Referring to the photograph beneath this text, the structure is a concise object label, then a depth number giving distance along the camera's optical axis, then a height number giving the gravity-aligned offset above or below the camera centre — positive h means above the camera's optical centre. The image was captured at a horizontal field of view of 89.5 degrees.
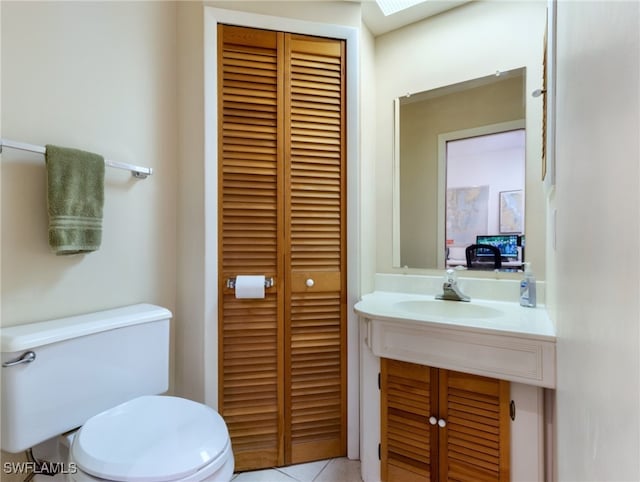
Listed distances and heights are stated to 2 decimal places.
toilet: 0.87 -0.56
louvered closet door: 1.48 +0.01
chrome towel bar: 0.98 +0.30
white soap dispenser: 1.39 -0.20
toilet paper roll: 1.42 -0.20
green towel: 1.07 +0.15
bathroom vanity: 1.08 -0.55
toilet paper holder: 1.45 -0.18
